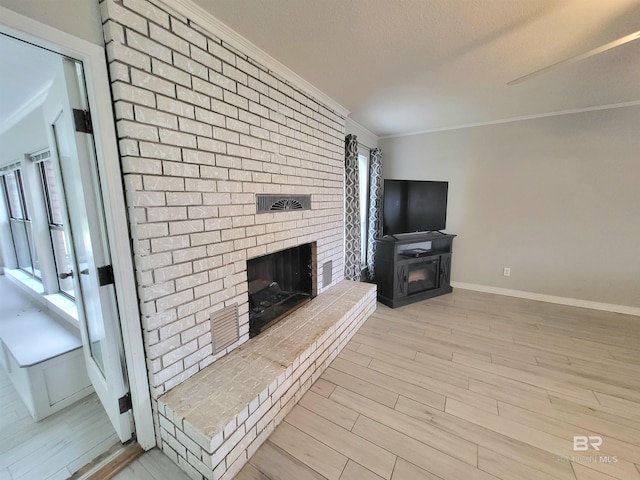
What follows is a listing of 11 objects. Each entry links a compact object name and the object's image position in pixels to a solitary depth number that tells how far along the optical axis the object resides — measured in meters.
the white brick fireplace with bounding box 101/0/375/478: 1.15
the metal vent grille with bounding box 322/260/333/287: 2.79
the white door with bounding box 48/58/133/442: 1.13
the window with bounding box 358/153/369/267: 3.93
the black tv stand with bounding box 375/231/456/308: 3.20
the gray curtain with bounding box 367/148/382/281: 3.89
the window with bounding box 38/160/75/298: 2.45
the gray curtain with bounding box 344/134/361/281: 3.25
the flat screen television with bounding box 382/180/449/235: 3.32
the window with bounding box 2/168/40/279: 2.79
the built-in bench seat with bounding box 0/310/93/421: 1.70
